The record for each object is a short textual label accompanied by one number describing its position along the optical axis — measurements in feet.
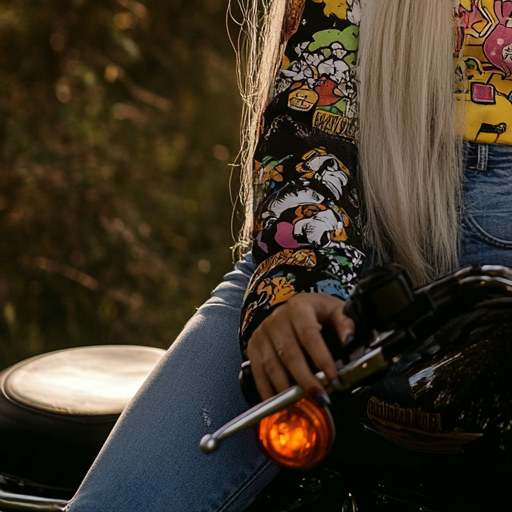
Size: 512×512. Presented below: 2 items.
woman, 5.59
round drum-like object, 6.48
